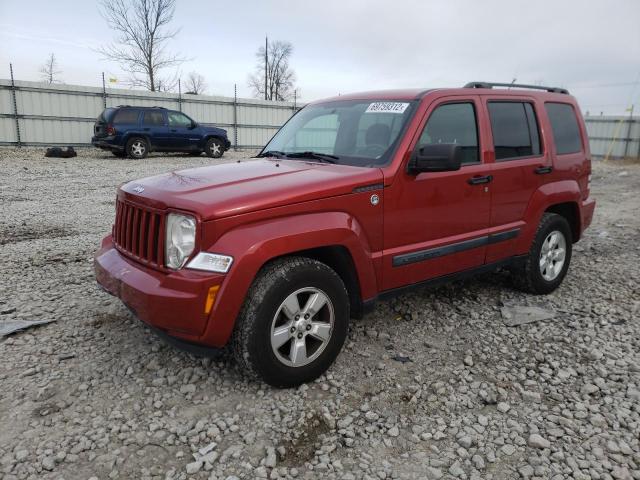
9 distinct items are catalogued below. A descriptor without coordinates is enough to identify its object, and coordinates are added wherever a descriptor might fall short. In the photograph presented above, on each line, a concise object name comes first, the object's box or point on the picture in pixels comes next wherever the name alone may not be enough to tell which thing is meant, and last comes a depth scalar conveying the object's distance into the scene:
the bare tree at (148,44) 30.55
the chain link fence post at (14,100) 18.03
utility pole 50.03
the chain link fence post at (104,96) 19.91
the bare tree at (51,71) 43.34
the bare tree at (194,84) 52.15
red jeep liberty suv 2.75
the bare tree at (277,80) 52.28
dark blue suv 16.39
